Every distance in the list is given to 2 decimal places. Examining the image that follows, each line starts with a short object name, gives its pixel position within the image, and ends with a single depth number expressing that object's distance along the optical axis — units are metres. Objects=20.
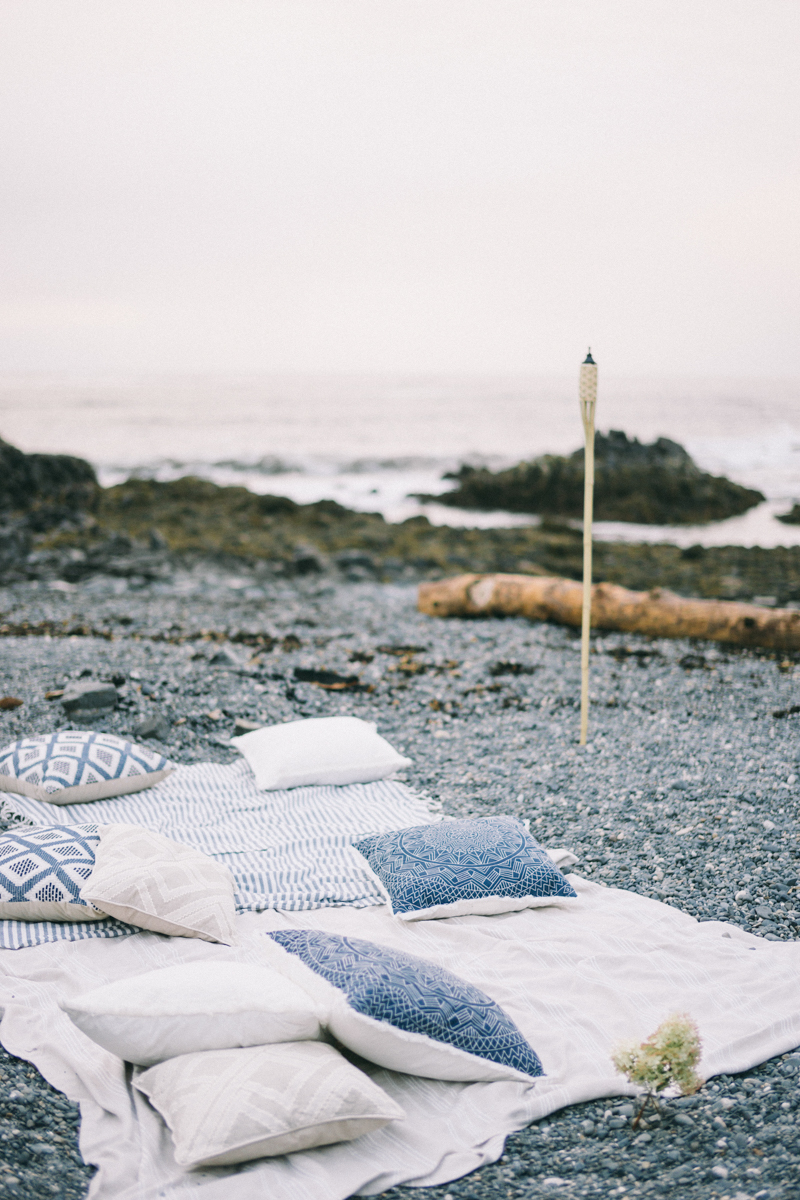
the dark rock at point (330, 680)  7.64
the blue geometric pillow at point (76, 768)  4.79
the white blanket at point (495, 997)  2.37
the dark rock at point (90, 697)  6.44
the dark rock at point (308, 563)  13.81
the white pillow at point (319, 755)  5.25
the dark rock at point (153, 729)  6.25
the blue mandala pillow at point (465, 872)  3.71
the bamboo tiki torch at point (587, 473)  5.68
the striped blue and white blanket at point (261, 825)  3.84
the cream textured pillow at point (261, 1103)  2.28
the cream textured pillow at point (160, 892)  3.44
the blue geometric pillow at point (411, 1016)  2.57
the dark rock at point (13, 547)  13.51
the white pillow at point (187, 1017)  2.52
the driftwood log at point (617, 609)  9.11
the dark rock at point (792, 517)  19.41
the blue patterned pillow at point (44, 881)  3.52
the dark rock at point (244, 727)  6.41
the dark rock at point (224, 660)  8.01
